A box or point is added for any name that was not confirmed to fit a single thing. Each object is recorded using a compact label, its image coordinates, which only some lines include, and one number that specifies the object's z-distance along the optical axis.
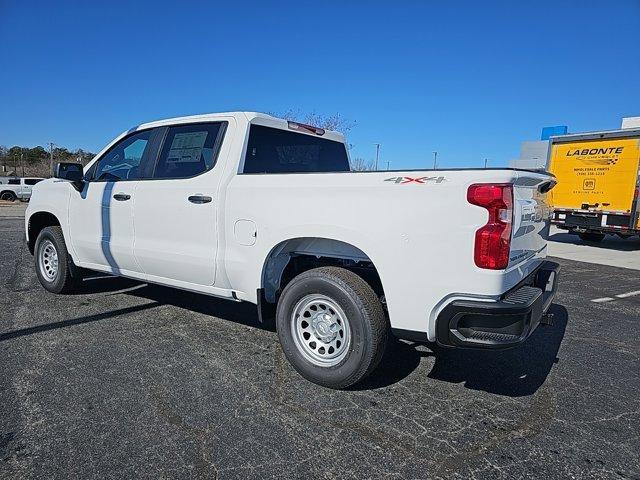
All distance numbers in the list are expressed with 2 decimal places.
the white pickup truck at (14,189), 30.34
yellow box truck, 11.49
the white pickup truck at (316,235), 2.61
